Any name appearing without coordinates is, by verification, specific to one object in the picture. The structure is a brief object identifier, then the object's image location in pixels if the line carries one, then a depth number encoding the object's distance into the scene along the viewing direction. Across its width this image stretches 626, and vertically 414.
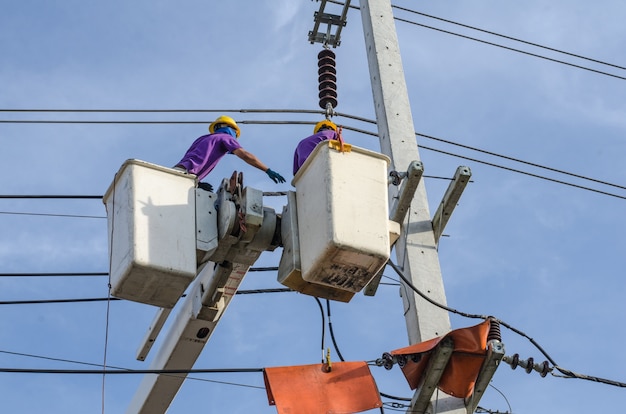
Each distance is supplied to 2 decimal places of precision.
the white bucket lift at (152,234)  11.53
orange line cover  12.65
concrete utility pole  13.31
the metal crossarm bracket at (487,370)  12.67
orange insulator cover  12.61
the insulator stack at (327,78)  17.71
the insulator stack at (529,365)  12.95
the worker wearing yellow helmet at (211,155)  14.38
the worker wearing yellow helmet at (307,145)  14.61
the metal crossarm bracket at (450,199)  13.85
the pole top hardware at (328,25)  19.91
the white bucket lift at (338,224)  11.52
